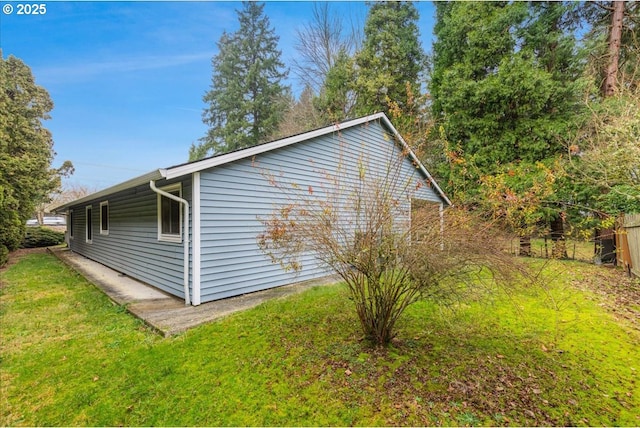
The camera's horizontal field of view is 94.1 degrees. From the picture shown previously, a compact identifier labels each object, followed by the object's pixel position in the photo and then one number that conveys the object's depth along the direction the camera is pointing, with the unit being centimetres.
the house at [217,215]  552
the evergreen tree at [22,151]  1009
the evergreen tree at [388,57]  1630
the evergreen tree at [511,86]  1055
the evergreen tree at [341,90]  1730
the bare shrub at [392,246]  294
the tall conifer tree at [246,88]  2308
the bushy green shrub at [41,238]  1757
